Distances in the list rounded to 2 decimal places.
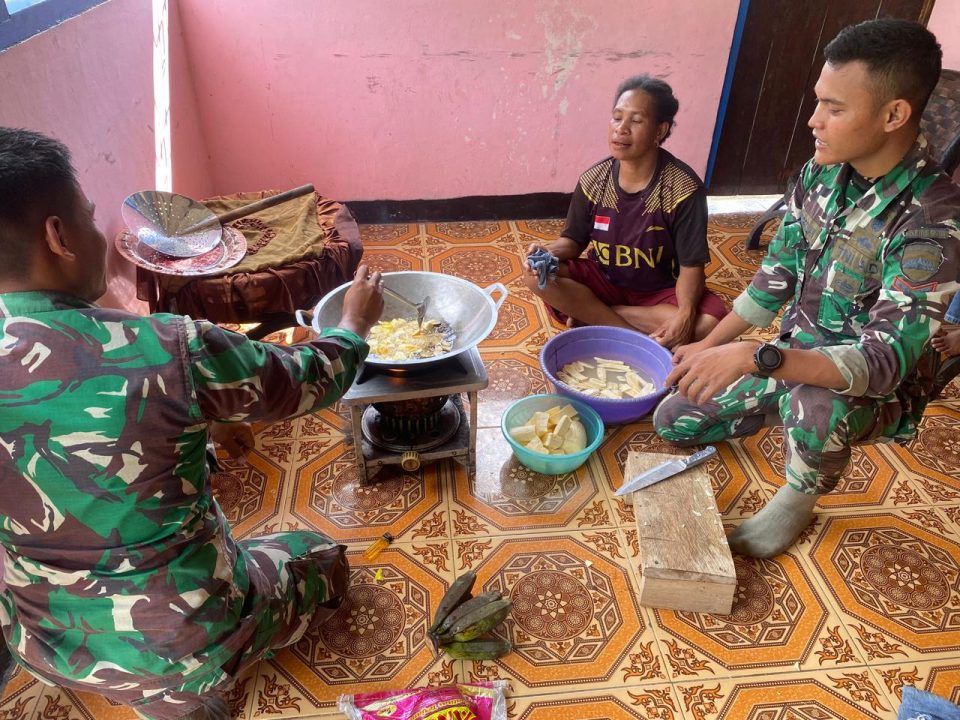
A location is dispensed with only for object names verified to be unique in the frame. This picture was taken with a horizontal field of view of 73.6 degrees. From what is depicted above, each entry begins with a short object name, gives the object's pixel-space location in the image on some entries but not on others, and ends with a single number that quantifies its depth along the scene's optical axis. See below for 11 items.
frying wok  2.06
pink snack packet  1.55
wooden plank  1.78
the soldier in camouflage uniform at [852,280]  1.60
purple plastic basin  2.42
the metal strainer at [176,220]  2.45
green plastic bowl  2.20
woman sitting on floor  2.50
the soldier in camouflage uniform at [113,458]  1.06
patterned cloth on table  2.43
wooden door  3.71
